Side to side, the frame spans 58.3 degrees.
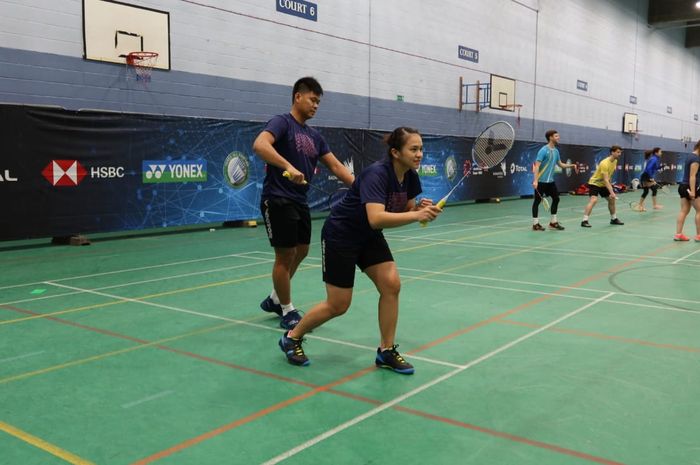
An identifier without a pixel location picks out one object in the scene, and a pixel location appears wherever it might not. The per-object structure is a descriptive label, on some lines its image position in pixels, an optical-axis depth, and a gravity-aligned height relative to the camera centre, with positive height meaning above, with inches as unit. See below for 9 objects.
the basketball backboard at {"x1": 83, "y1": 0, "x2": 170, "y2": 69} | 481.1 +104.5
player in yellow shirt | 539.8 -12.0
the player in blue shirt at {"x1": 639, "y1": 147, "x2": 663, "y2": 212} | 696.9 -3.4
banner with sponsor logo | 405.4 -6.4
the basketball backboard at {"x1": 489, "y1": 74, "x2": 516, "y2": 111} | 969.5 +116.2
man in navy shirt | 199.5 -6.1
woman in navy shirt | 157.6 -19.9
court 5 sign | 905.3 +165.1
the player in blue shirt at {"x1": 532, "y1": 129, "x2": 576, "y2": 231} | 505.0 -7.3
